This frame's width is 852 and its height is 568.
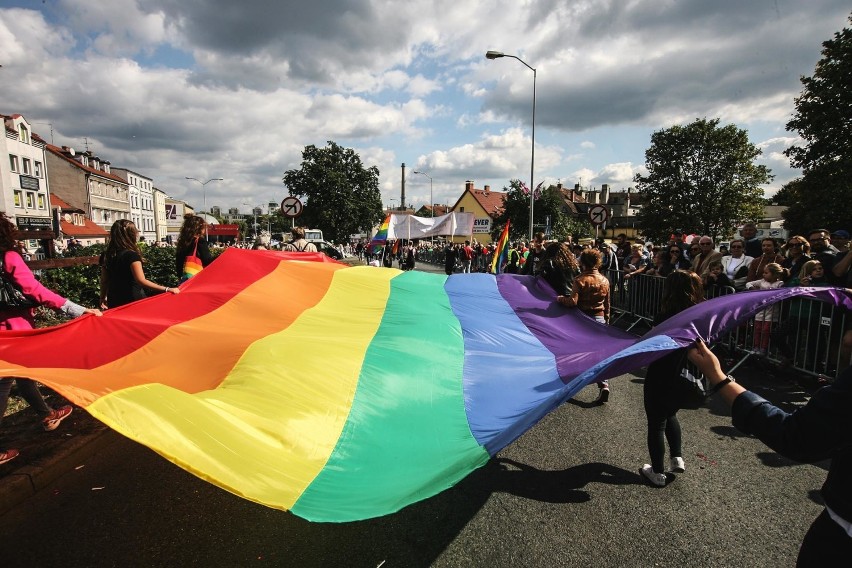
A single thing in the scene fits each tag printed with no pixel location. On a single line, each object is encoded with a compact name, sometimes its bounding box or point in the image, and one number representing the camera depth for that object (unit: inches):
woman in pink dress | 143.1
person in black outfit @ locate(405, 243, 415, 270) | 944.9
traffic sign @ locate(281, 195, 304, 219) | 465.2
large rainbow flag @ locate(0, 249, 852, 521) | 89.4
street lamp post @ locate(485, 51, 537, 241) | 757.9
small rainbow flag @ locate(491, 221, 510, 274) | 583.3
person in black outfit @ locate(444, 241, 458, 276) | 888.9
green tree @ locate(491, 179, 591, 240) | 1662.2
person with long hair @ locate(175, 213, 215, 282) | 223.1
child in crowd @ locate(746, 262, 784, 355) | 251.1
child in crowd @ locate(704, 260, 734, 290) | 305.1
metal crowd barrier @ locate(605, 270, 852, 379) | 218.7
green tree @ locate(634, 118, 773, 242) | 1545.3
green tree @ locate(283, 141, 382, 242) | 1427.2
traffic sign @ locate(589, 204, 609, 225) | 543.2
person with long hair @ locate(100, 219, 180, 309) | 182.1
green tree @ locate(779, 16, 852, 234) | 812.0
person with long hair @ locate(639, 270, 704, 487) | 137.9
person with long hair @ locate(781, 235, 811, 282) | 254.8
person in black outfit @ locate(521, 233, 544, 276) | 464.8
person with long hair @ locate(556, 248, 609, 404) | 199.5
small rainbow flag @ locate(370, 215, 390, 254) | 859.4
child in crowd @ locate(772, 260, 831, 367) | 225.1
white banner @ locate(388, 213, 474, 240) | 842.0
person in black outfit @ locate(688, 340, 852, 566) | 57.1
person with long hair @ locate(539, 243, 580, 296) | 219.0
